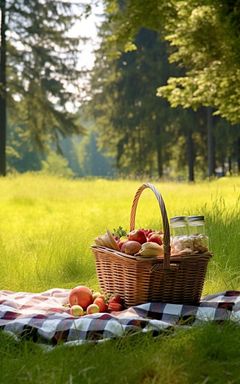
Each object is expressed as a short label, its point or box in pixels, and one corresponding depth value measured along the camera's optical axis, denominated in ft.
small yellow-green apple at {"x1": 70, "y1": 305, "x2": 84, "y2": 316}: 12.08
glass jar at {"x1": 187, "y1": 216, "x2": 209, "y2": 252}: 13.35
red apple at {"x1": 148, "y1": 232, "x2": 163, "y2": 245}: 12.96
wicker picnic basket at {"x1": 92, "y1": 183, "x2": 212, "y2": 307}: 11.98
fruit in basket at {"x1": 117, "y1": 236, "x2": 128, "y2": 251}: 13.13
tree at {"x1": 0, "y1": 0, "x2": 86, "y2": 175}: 67.00
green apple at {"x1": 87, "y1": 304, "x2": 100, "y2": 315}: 12.04
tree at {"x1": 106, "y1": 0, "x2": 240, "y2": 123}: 39.06
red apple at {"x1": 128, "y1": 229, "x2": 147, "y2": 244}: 13.08
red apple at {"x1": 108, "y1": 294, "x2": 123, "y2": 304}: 12.56
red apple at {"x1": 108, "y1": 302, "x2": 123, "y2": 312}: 12.39
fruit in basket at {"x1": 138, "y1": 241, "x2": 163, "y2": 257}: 12.07
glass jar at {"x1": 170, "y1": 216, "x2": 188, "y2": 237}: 13.48
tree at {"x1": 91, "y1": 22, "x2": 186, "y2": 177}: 91.91
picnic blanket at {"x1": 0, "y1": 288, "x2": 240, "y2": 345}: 10.44
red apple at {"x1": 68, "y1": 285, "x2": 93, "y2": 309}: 12.61
